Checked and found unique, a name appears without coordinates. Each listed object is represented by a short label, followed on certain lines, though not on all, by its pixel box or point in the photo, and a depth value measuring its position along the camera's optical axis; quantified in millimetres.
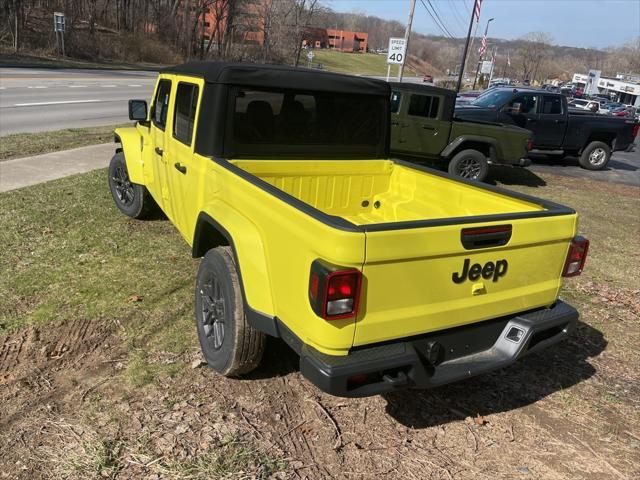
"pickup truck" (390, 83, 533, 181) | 10008
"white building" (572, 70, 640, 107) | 78894
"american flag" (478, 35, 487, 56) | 44597
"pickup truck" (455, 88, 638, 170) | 12727
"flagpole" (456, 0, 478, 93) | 28656
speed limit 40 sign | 16266
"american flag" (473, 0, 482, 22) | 28703
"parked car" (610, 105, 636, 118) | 34172
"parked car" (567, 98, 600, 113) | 28803
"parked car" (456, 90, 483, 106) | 23245
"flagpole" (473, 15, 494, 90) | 44994
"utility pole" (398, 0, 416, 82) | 18619
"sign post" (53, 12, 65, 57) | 33281
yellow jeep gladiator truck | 2447
